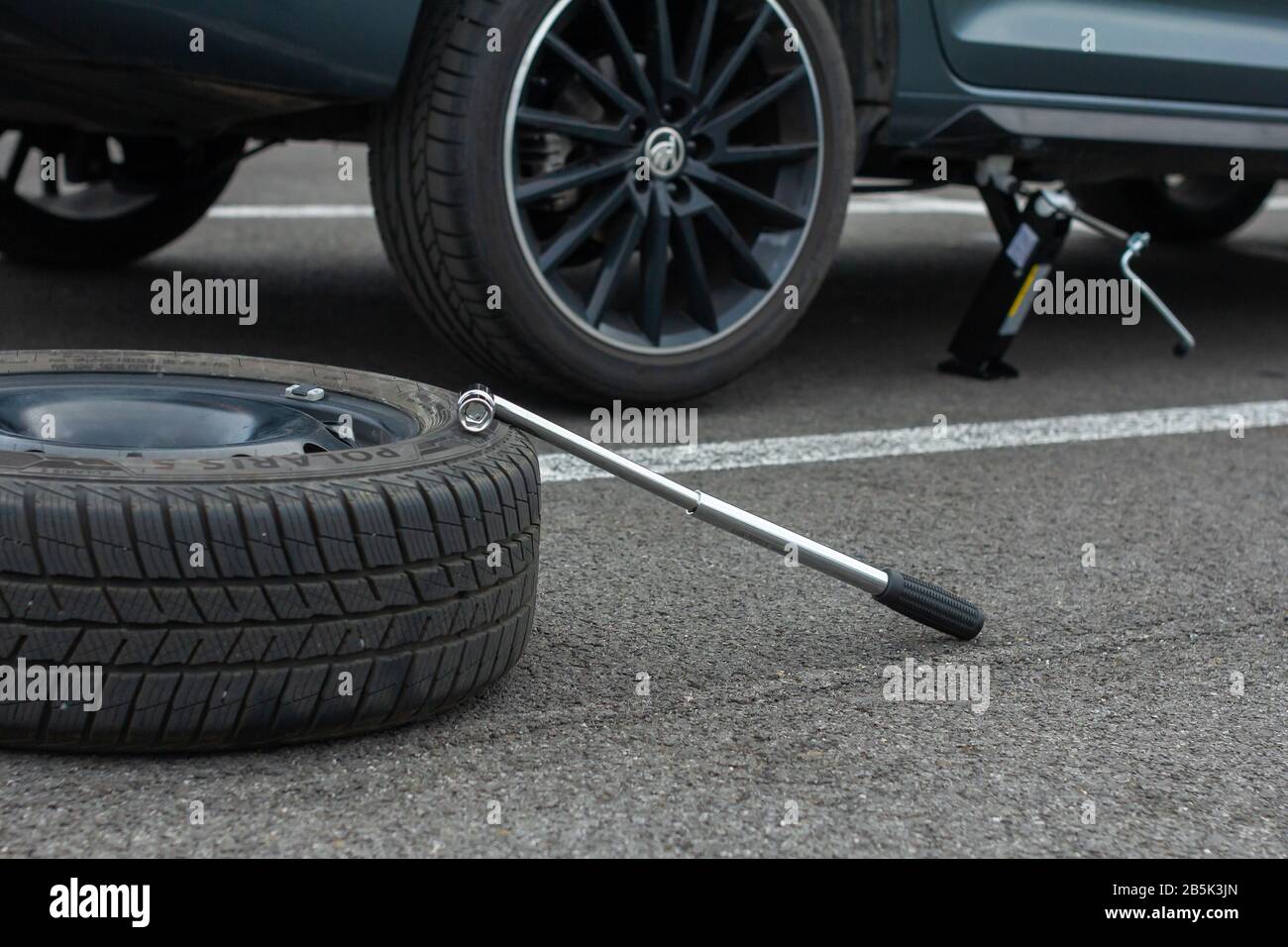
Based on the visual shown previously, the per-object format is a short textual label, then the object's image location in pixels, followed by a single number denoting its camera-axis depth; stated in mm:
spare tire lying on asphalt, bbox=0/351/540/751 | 1533
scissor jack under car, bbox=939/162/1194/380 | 3711
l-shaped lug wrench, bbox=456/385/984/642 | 1933
